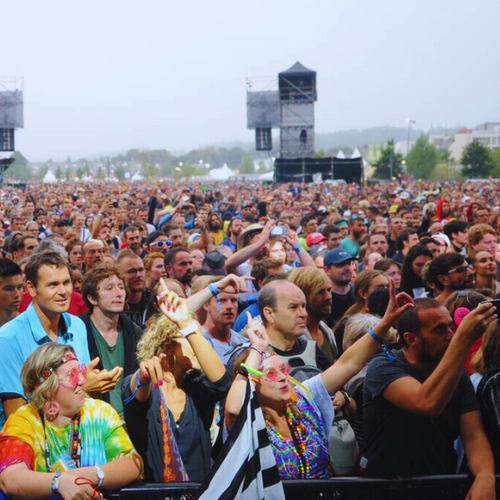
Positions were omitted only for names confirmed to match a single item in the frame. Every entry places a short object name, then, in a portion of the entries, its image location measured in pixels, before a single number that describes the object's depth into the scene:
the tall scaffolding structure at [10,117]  79.25
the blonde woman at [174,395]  4.19
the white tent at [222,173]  121.59
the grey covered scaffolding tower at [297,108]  73.81
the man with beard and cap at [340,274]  8.05
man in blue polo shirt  4.53
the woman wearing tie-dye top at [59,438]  3.65
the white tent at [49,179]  117.74
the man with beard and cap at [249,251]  8.38
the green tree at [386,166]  85.72
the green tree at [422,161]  136.14
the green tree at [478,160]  98.31
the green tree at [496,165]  108.19
